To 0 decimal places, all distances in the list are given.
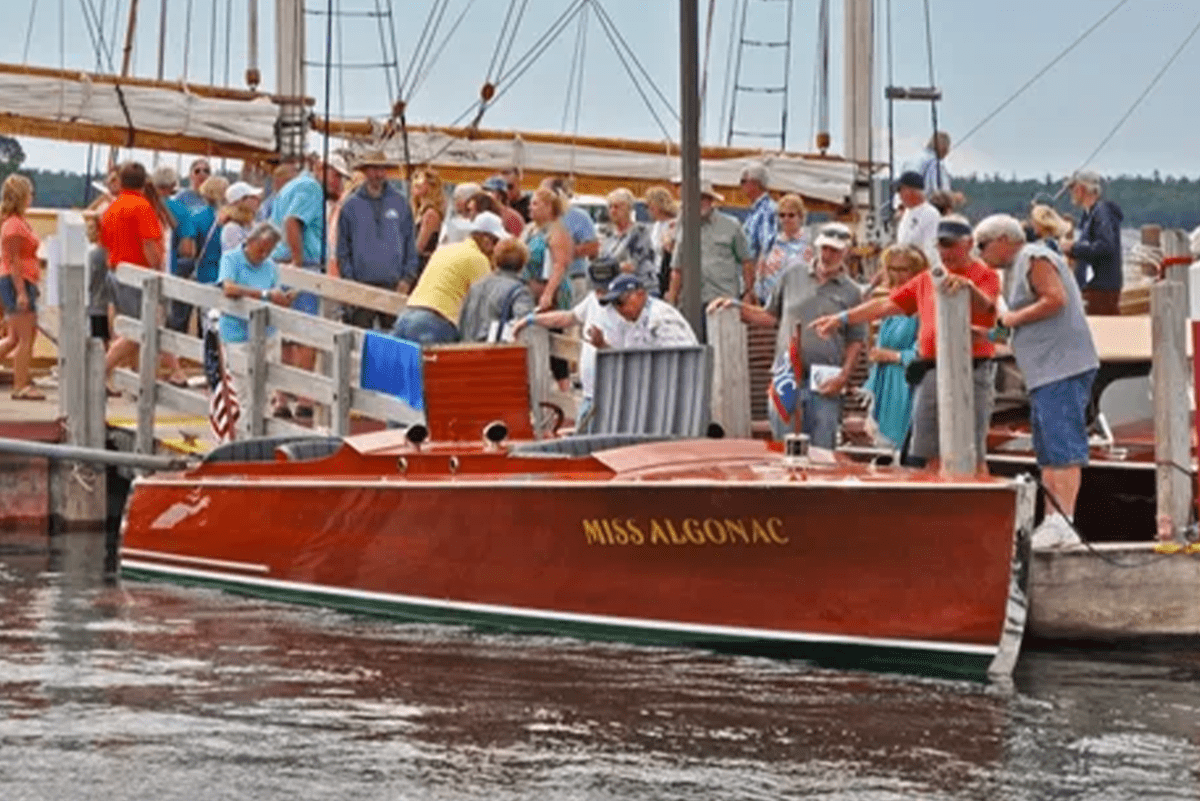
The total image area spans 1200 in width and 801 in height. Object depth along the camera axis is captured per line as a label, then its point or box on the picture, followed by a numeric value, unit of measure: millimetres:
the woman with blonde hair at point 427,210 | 25703
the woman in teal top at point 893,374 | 18562
